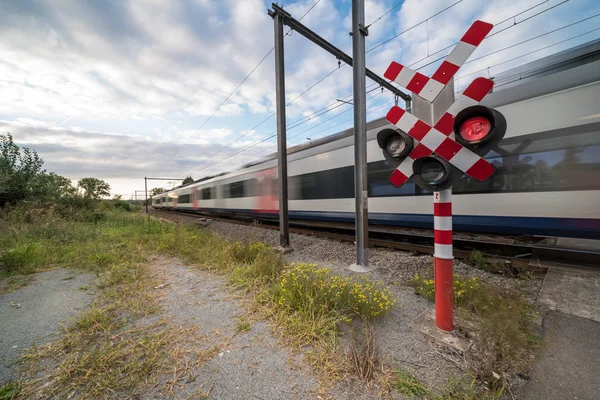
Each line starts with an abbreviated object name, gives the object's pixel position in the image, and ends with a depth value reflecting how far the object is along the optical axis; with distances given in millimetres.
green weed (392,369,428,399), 1509
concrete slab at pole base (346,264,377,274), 4283
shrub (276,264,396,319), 2398
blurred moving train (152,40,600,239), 3543
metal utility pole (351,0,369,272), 4555
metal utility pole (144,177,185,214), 35209
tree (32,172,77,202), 11820
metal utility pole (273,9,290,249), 6324
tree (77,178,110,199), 15358
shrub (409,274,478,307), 2658
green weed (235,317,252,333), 2201
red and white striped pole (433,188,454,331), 2024
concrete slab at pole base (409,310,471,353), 1938
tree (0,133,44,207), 10273
